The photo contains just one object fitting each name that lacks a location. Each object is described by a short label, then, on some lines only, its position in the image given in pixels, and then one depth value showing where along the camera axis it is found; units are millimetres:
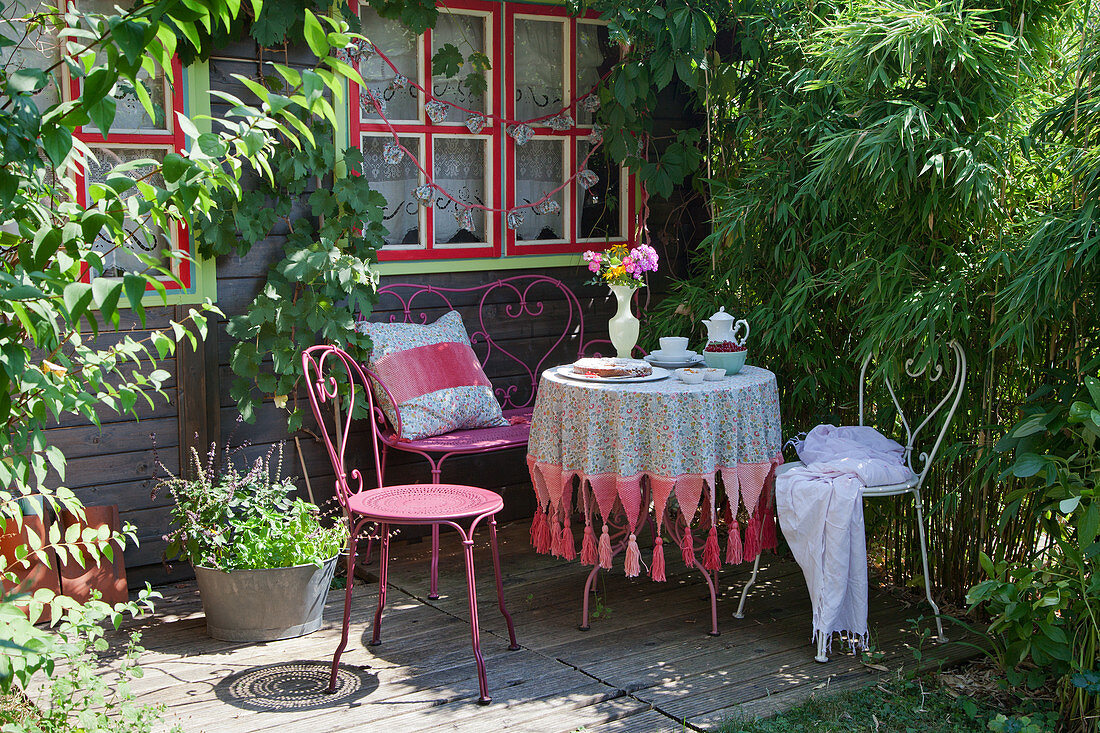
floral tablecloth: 3484
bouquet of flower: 3945
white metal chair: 3469
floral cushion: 4301
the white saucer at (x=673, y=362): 3912
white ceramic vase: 4020
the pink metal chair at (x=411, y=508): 3127
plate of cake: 3656
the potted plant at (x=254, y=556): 3549
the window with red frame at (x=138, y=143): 3811
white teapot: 3818
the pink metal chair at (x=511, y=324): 4551
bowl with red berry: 3760
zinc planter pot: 3541
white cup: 3940
